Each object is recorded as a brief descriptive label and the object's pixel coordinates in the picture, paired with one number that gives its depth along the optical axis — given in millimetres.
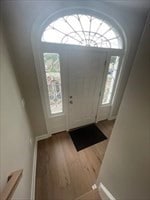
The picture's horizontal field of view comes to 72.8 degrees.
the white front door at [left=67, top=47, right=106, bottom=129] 2074
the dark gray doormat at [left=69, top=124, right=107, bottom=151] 2436
